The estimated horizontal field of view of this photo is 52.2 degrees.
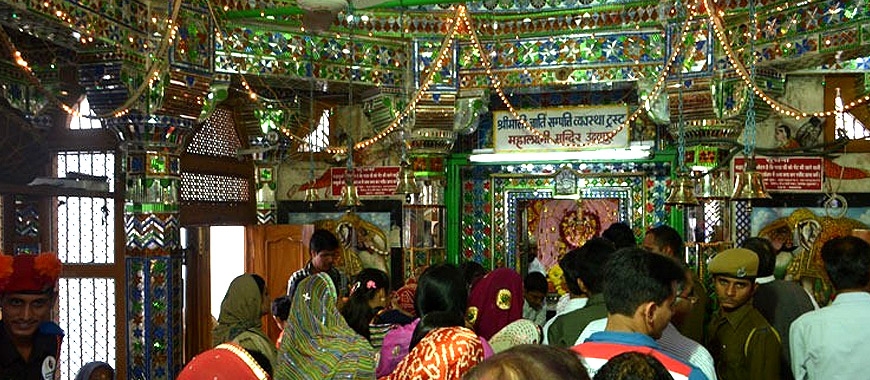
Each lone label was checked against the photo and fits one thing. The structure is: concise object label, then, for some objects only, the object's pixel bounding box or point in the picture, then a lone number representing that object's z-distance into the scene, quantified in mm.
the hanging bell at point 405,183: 7746
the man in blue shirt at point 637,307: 2359
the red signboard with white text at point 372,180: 9461
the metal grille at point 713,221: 8094
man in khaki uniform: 3434
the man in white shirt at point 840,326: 3395
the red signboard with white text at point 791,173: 8234
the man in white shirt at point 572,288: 3828
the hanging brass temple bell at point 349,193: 6656
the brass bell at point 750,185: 5375
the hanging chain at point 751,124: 5398
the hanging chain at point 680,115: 6980
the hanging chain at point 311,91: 7762
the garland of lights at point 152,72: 5531
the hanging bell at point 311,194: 8211
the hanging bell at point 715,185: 7848
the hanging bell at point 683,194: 6578
